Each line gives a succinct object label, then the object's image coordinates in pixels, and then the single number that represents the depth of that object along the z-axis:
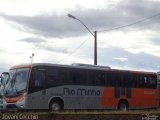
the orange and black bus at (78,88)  26.59
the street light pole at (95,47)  41.41
